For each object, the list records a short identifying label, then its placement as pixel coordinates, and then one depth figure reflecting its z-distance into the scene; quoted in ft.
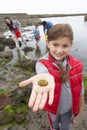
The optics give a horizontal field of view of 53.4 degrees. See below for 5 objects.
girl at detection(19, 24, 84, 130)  3.45
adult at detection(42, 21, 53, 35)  13.31
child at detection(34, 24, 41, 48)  18.75
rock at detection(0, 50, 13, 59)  16.25
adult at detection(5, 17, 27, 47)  15.07
